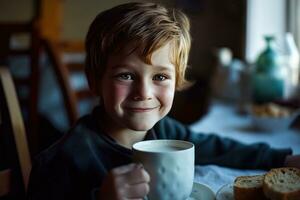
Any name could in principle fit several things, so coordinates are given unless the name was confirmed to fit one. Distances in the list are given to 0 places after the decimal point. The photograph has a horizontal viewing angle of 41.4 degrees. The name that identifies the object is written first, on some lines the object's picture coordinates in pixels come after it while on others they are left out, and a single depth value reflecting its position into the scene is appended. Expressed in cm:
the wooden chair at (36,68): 147
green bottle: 137
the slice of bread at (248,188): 51
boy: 55
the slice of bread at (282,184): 47
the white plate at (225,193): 53
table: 69
